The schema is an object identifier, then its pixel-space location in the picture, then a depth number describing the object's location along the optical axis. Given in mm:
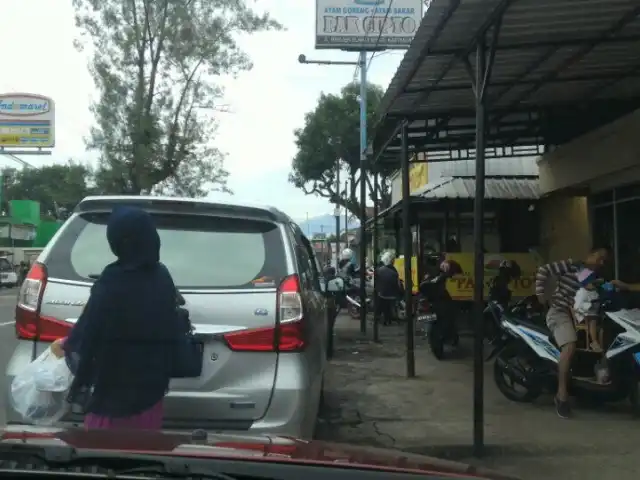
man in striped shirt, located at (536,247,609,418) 7598
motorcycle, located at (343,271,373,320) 17703
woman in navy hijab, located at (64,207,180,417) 3803
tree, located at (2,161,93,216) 83312
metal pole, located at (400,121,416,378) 9977
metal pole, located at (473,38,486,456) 6375
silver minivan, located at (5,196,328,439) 4406
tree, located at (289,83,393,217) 38219
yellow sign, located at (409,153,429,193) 22941
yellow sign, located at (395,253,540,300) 14391
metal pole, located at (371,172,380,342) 14391
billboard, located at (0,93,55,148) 47875
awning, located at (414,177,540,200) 14578
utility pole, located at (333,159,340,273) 26262
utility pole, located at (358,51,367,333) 14906
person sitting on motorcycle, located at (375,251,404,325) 16812
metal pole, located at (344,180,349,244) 30922
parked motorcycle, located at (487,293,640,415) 7551
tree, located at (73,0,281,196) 27781
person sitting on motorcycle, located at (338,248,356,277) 19762
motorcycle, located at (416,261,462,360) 11852
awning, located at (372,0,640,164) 6258
